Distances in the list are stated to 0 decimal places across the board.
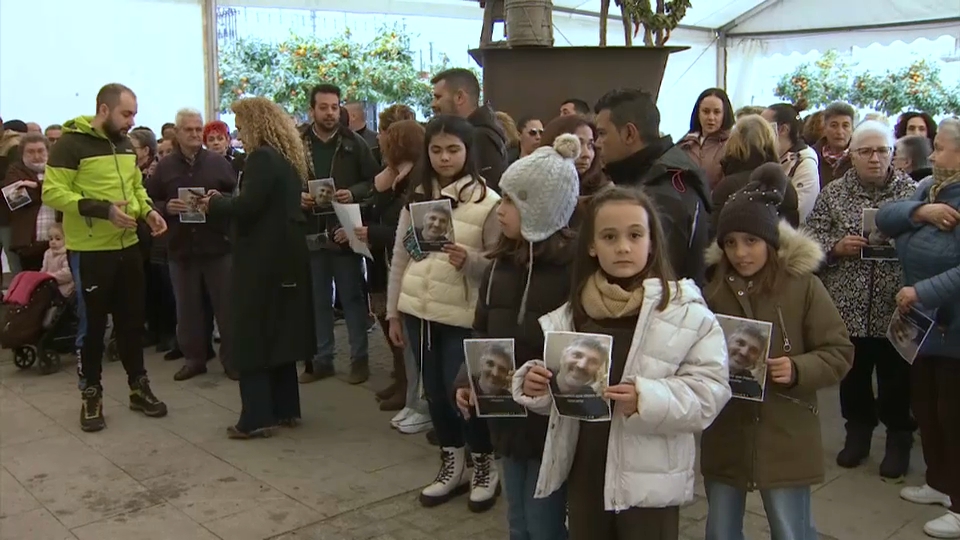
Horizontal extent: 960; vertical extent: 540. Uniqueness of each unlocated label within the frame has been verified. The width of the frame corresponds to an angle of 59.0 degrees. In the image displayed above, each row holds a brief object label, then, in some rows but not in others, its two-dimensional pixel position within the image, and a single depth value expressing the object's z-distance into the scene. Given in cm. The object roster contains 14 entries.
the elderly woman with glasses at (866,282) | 412
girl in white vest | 372
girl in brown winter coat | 270
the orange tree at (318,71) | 899
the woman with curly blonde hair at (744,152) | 430
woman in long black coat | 470
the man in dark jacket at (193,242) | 611
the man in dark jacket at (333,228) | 585
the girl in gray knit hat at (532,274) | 280
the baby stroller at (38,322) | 635
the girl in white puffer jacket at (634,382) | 226
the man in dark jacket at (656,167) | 315
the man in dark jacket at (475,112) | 448
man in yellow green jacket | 487
